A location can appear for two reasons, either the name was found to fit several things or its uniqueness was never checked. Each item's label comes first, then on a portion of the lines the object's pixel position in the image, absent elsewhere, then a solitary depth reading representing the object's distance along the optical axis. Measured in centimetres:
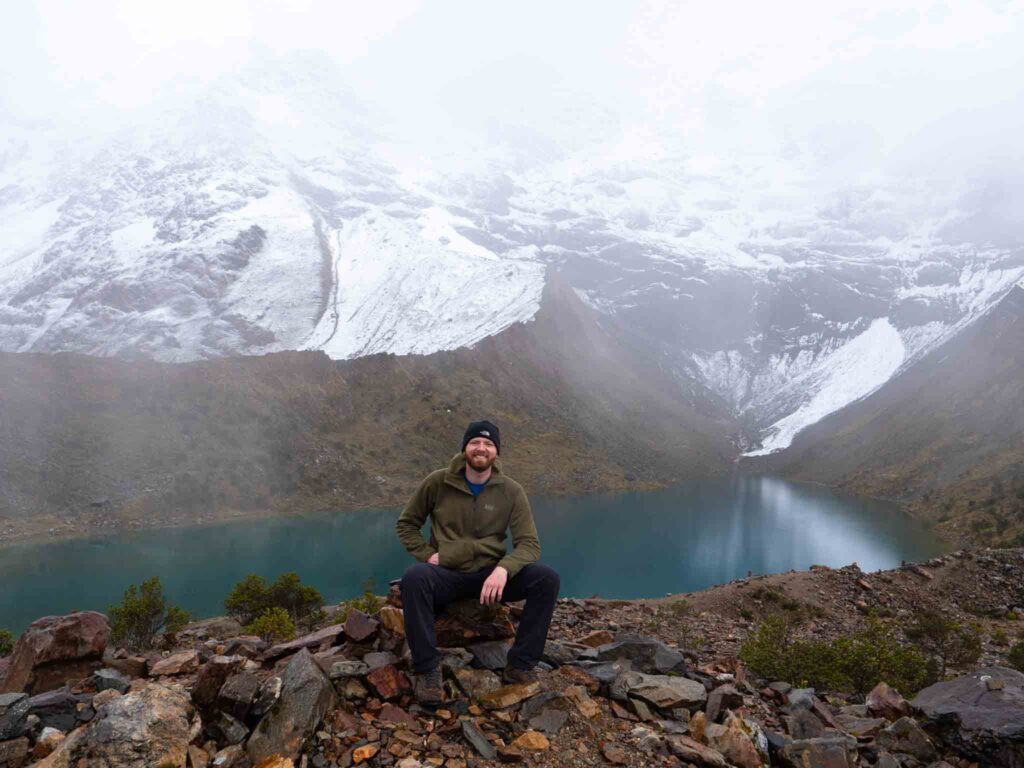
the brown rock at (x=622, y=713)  714
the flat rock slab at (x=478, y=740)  602
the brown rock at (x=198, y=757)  570
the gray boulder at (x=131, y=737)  557
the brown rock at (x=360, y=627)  772
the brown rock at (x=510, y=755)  602
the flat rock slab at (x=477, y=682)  689
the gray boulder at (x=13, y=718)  602
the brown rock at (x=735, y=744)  669
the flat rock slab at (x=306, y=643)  804
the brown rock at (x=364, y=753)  583
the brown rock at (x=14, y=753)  583
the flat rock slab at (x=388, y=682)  666
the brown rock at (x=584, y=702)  698
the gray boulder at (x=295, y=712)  585
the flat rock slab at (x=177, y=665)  796
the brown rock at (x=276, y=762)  560
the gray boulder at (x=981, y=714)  715
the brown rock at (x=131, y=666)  811
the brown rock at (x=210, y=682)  632
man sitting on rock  675
